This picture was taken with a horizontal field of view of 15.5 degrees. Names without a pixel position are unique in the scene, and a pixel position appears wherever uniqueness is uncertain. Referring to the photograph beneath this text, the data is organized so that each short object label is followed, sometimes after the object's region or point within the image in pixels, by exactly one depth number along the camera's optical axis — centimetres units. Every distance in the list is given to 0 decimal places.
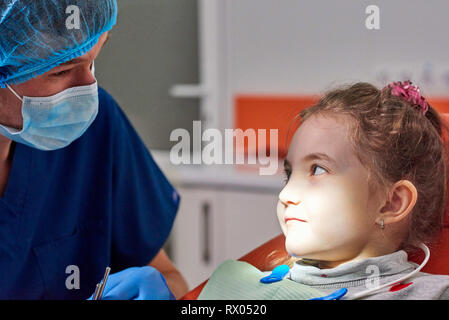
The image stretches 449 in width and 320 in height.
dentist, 186
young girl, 181
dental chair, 182
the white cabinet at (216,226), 191
